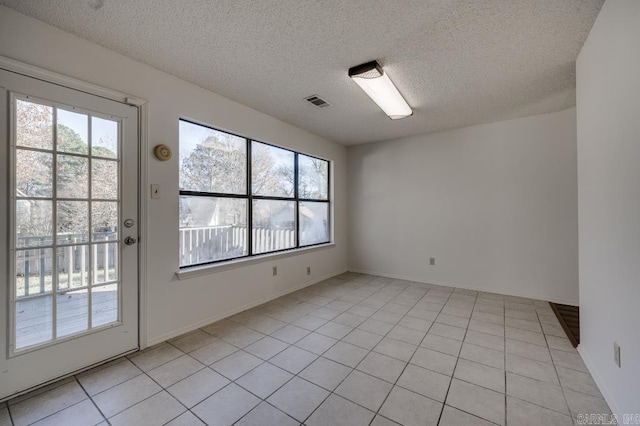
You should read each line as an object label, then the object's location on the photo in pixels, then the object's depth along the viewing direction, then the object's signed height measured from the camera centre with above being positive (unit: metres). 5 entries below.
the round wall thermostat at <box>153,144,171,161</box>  2.40 +0.59
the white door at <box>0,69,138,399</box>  1.70 -0.11
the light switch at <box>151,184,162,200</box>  2.39 +0.21
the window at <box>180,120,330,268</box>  2.81 +0.23
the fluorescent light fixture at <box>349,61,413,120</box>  2.31 +1.29
